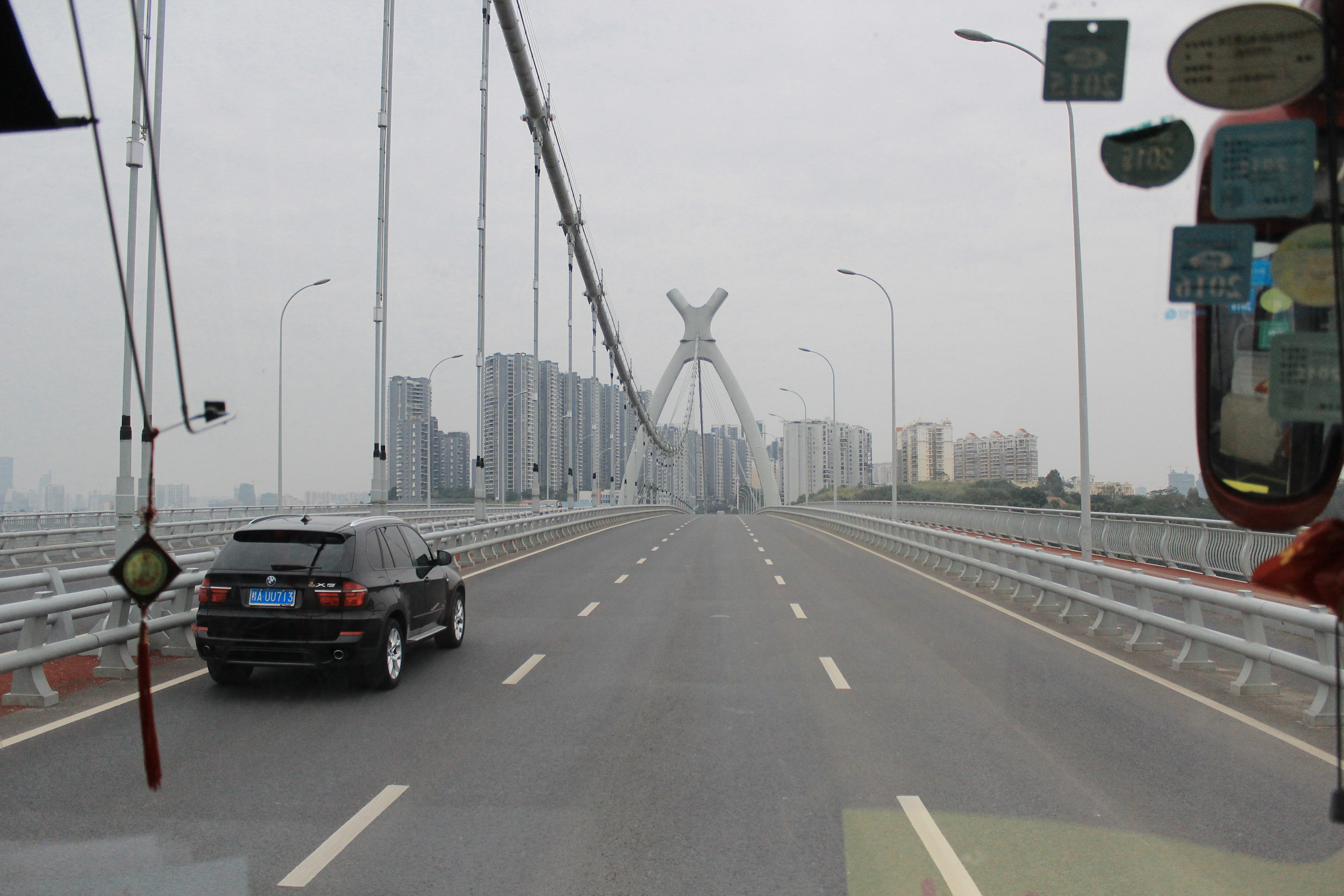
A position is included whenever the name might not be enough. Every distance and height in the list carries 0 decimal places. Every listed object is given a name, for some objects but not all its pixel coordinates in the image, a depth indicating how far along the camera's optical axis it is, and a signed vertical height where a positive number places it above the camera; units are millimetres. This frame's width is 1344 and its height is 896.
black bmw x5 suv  8539 -1110
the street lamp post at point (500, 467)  53600 +734
